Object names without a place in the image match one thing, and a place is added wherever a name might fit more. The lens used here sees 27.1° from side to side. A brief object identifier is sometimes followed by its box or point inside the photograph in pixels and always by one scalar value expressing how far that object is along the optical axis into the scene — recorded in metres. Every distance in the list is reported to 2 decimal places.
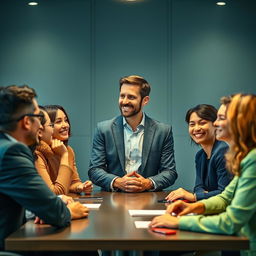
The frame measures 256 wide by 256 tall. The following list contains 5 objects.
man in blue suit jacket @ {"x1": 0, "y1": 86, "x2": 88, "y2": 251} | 2.43
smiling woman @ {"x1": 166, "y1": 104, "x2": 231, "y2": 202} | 3.68
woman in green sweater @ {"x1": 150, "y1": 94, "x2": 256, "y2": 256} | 2.39
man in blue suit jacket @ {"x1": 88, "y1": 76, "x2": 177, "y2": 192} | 4.61
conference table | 2.23
